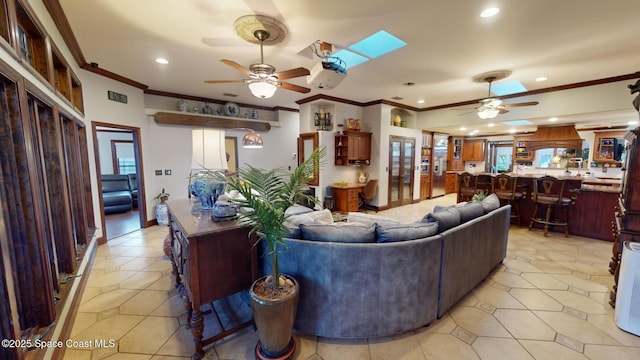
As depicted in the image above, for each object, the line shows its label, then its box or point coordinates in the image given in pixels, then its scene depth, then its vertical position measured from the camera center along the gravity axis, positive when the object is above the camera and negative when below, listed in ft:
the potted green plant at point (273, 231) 5.15 -1.52
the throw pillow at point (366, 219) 7.69 -1.93
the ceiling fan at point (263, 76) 8.50 +2.99
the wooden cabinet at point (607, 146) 24.35 +1.15
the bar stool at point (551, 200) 13.94 -2.45
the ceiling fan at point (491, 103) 13.09 +3.19
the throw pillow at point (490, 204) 9.44 -1.81
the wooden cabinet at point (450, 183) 29.93 -2.97
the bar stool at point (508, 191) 15.89 -2.18
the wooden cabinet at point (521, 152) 26.90 +0.65
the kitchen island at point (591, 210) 13.33 -2.97
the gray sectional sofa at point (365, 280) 6.07 -3.06
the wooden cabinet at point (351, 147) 19.64 +1.01
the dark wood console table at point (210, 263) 5.58 -2.48
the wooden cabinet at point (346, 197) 19.48 -3.00
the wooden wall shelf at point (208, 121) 16.44 +2.92
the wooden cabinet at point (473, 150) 30.63 +1.03
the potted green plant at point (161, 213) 16.22 -3.45
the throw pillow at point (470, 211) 8.20 -1.81
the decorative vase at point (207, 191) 7.61 -0.94
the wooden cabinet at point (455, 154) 30.09 +0.55
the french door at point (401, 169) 21.67 -0.94
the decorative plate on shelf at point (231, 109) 19.12 +4.03
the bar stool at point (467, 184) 18.03 -1.94
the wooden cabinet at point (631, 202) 7.09 -1.34
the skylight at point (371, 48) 9.53 +4.66
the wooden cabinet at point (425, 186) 25.77 -2.92
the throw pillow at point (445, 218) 7.26 -1.79
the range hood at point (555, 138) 19.16 +1.59
